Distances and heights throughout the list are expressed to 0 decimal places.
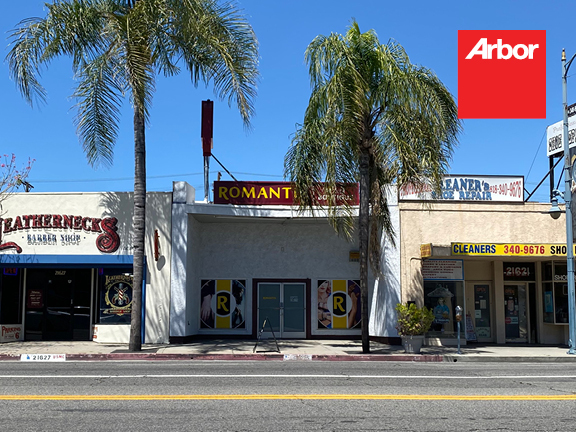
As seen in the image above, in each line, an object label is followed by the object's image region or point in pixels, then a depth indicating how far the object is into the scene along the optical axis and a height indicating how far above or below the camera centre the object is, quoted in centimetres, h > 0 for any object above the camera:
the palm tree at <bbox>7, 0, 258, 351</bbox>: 1717 +659
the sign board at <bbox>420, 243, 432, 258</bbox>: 2017 +106
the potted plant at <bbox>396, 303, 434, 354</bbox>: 1850 -126
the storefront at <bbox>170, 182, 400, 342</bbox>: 2288 +11
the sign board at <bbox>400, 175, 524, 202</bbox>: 2216 +334
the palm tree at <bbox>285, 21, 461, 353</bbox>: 1759 +455
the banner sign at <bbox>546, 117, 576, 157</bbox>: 2677 +620
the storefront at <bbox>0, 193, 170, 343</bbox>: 2080 +85
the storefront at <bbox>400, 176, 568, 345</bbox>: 2169 +54
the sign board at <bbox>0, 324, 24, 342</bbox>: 2105 -173
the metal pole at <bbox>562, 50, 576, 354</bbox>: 1897 +175
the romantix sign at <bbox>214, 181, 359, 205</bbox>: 2144 +306
